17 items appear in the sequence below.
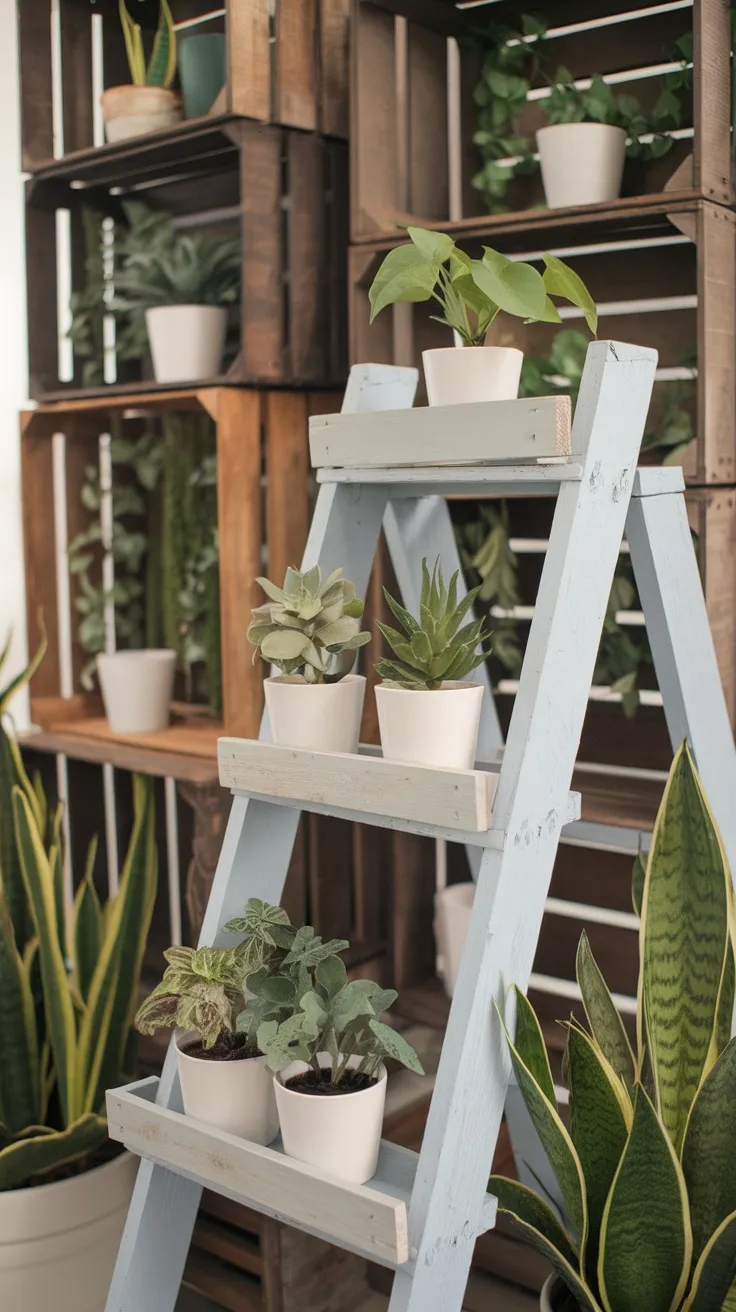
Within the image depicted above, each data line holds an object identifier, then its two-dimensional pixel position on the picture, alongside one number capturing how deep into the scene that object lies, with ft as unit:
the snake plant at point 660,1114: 3.74
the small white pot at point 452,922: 6.21
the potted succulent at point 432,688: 3.99
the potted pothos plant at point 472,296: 4.07
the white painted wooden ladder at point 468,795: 3.77
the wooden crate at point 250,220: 6.14
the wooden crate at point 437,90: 5.90
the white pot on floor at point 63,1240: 5.60
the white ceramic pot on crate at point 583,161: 5.49
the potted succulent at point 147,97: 6.66
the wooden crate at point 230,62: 6.04
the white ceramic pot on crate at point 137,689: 7.00
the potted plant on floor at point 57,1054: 5.64
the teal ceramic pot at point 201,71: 6.49
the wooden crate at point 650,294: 5.06
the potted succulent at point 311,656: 4.24
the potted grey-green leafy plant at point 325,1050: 3.90
